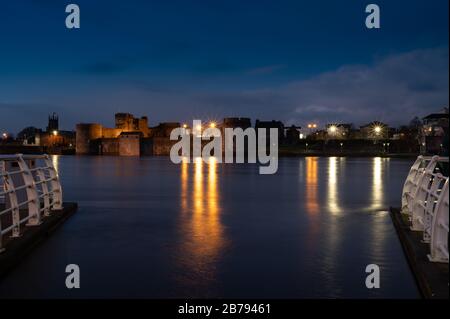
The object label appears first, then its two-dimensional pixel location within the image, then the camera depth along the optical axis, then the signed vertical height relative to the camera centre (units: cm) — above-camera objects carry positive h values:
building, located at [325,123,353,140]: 14011 +508
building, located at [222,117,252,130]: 10201 +549
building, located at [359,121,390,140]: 13200 +490
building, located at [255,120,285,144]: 12238 +587
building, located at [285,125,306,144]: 13032 +417
